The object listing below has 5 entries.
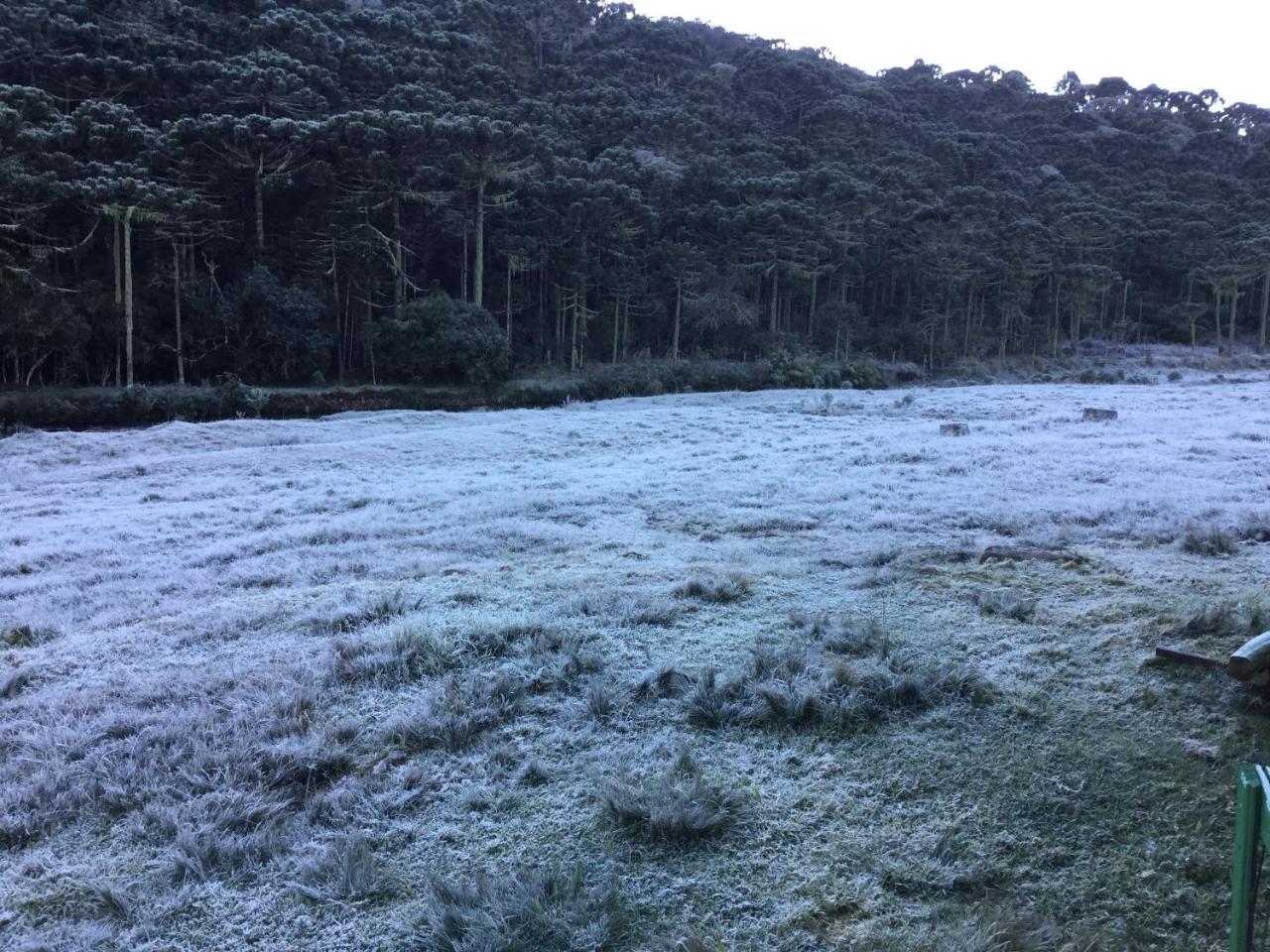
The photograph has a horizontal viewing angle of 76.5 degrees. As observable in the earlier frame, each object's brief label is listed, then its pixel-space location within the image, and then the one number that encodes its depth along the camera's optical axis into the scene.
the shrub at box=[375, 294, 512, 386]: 27.05
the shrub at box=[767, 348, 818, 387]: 32.38
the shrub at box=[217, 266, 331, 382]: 25.83
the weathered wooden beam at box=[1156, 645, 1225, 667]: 4.38
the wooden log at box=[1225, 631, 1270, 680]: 4.04
